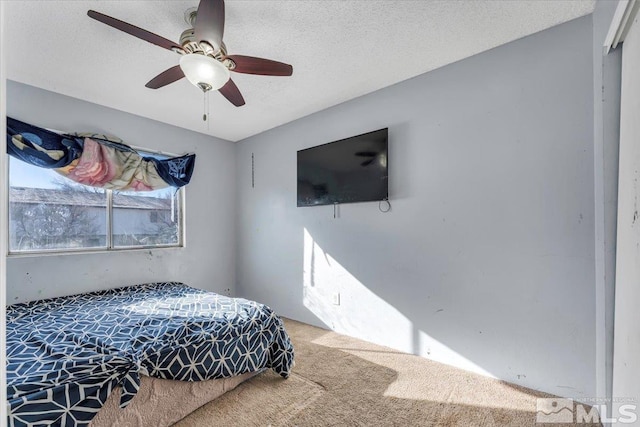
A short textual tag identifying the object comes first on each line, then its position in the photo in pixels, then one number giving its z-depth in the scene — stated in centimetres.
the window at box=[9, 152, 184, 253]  261
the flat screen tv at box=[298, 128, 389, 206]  269
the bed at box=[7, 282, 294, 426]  146
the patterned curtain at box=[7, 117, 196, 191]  249
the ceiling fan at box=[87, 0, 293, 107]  156
